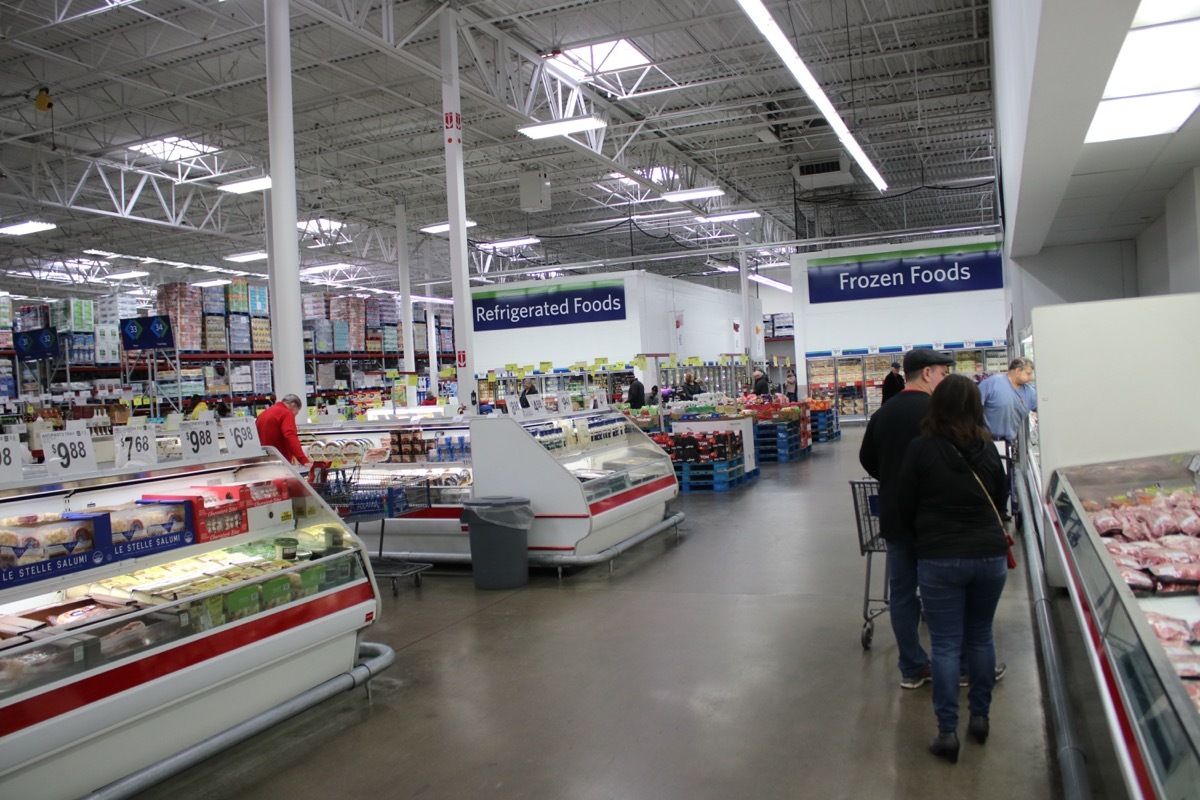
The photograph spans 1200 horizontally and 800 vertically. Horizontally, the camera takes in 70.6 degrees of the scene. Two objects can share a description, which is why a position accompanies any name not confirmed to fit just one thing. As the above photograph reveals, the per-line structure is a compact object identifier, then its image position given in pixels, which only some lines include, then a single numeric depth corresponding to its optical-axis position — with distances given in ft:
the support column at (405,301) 59.62
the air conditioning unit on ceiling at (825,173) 59.41
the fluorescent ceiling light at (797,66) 24.54
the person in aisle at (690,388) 63.67
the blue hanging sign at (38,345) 39.75
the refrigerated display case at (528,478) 24.23
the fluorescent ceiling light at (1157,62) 13.19
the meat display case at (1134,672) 5.60
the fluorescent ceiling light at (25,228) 49.21
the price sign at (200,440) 15.53
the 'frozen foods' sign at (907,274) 66.54
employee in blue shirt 25.59
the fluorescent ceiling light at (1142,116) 16.66
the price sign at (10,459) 12.43
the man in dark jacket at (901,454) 13.39
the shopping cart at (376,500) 23.79
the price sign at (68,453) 13.28
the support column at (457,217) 37.55
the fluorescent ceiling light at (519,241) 67.55
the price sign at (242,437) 16.02
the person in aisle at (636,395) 54.29
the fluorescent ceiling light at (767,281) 99.14
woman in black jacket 11.43
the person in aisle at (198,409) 29.95
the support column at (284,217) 29.60
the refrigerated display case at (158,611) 10.90
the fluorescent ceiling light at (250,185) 40.27
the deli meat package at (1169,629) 8.25
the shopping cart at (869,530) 16.63
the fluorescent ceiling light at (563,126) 38.99
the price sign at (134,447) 15.42
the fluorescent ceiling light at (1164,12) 11.79
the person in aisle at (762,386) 68.49
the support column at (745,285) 83.41
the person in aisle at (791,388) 93.04
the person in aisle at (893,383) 44.68
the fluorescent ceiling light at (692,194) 53.52
